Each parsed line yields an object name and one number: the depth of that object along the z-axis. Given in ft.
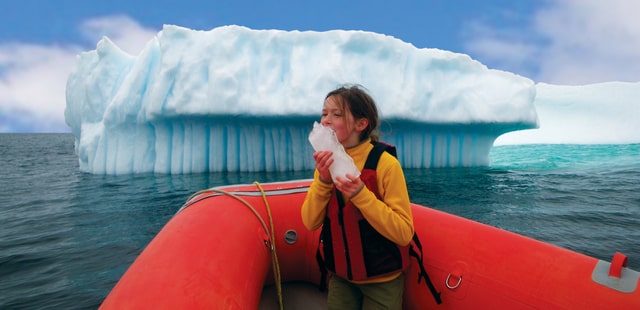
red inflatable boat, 4.21
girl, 4.47
